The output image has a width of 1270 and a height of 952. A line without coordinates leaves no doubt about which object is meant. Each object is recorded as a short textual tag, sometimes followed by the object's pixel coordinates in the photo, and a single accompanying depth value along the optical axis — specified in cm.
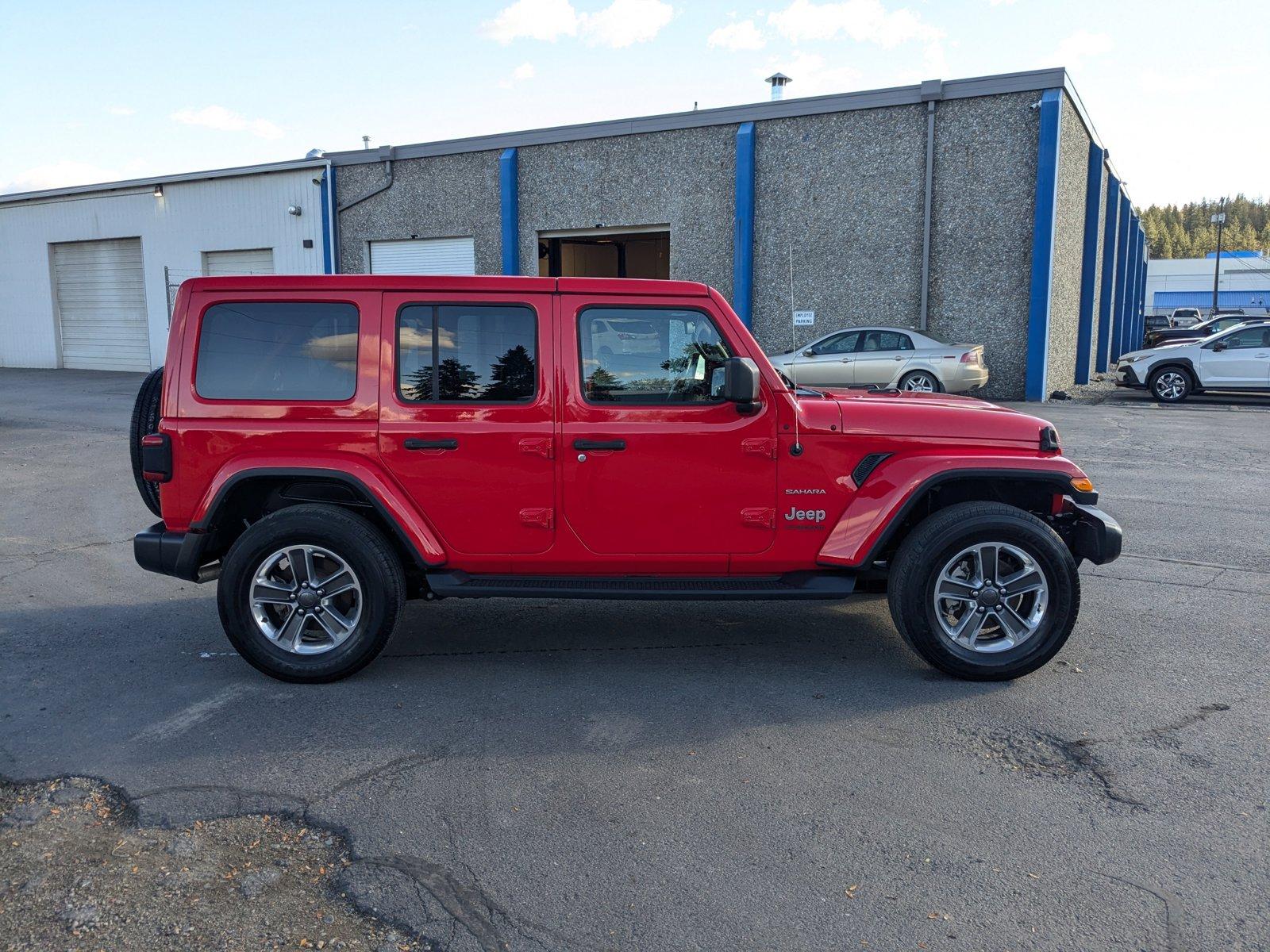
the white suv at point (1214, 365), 1911
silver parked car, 1675
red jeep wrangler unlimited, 468
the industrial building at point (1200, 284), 9412
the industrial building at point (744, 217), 1881
